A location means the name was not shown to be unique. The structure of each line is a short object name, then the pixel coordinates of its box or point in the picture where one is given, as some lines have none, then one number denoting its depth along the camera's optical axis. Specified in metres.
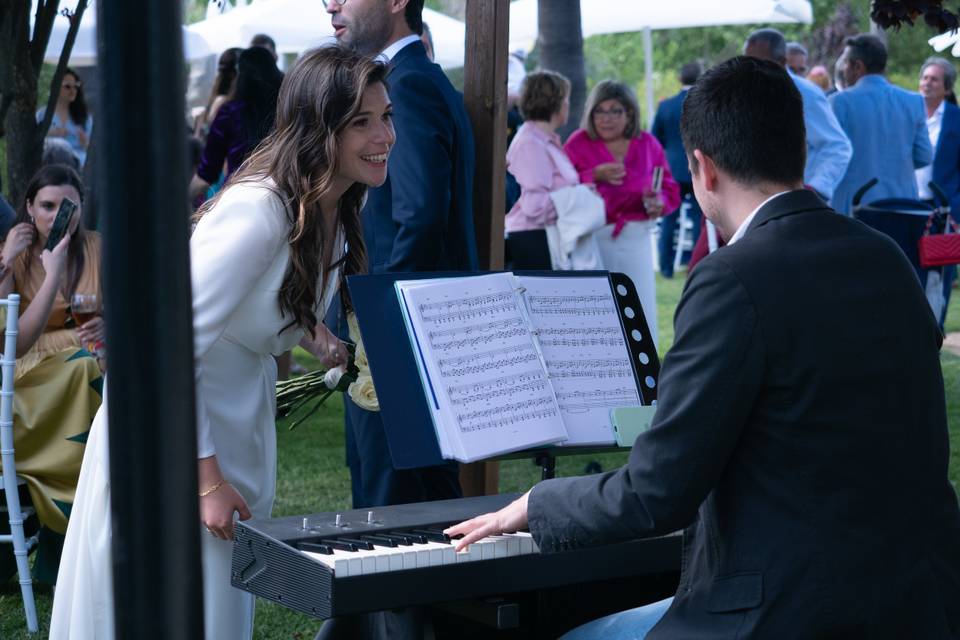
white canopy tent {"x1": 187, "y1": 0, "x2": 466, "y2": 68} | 12.23
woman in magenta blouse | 7.74
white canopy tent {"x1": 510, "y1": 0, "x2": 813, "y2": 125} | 13.01
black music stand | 2.55
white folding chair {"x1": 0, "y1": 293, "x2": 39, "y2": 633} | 4.14
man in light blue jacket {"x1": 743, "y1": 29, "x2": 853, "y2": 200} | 7.90
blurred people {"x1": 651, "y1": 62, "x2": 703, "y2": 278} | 11.37
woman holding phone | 4.54
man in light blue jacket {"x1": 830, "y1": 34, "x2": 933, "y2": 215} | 8.58
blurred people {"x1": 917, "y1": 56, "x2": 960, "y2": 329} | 10.28
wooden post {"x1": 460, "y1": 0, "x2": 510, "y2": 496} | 3.97
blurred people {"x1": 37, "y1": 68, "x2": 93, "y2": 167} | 9.62
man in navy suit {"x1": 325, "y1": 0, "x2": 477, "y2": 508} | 3.74
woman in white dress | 2.57
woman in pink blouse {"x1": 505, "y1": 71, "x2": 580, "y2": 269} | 7.60
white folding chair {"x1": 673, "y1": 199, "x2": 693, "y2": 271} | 14.86
